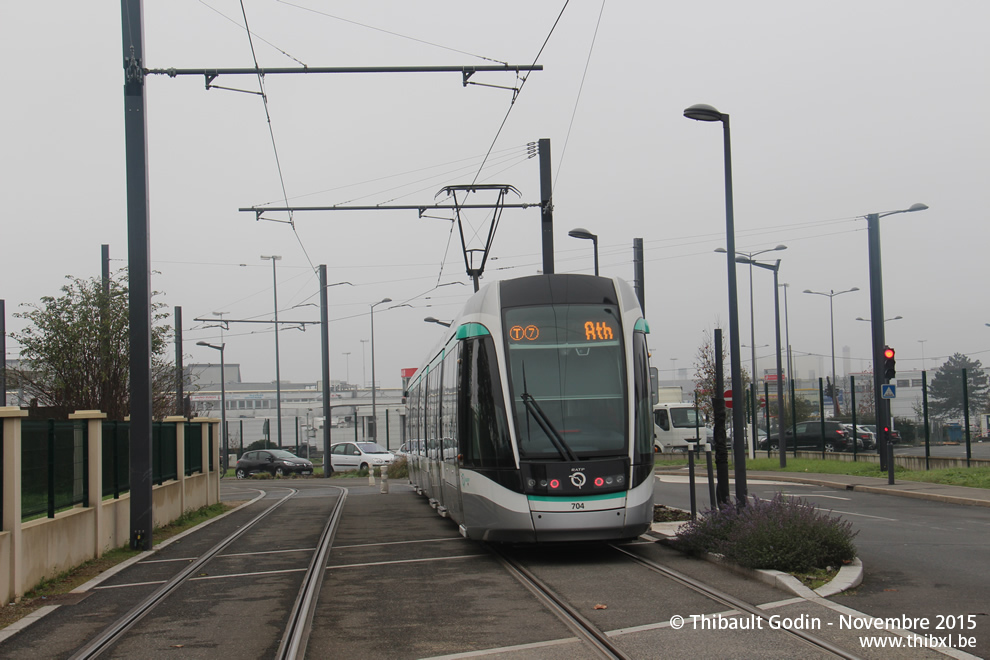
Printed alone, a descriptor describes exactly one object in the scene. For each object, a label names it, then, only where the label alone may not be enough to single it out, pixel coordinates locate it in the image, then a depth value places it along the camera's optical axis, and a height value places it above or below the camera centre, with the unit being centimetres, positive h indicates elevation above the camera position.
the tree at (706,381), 3816 +32
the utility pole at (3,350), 2539 +189
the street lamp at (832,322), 5130 +370
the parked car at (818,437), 3800 -203
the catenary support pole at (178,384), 2782 +49
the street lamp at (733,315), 1305 +99
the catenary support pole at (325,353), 3988 +180
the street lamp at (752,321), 3362 +284
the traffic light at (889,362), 2264 +51
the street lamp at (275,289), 5047 +557
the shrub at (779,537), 965 -152
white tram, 1101 -23
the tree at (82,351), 2277 +121
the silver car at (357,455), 4416 -263
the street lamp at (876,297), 2498 +226
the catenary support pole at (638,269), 2469 +308
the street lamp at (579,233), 2280 +364
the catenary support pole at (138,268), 1430 +194
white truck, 4203 -137
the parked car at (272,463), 4528 -292
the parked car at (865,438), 4274 -233
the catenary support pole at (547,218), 1955 +344
